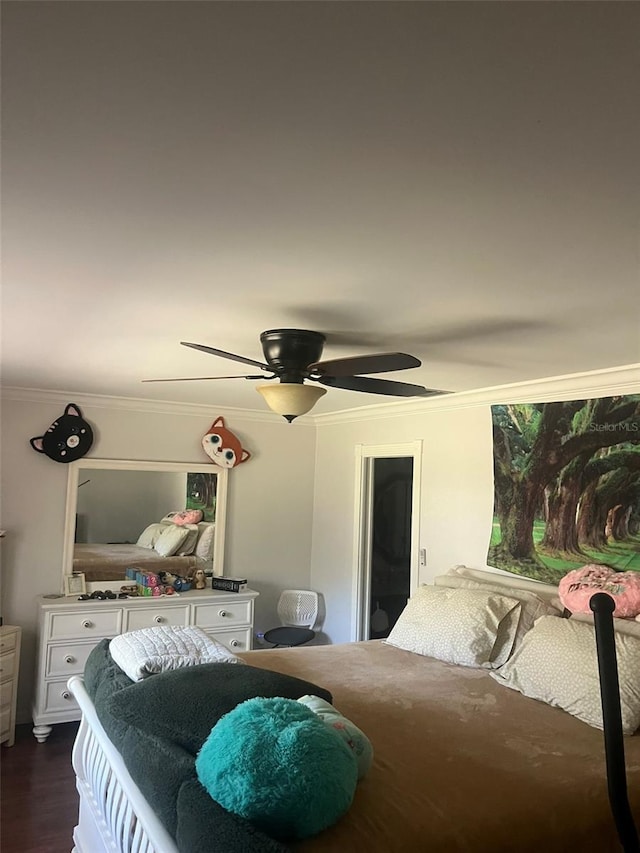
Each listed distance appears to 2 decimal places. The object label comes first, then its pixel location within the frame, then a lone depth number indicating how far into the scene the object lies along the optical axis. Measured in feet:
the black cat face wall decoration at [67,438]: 14.12
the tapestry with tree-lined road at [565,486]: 9.86
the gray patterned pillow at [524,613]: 10.00
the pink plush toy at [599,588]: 9.12
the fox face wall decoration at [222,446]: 16.17
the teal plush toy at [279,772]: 4.91
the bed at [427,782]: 5.26
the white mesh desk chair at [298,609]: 16.63
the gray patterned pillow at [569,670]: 7.86
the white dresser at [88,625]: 12.94
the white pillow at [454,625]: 9.95
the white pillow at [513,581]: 10.68
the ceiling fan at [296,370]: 7.43
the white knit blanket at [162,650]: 7.79
